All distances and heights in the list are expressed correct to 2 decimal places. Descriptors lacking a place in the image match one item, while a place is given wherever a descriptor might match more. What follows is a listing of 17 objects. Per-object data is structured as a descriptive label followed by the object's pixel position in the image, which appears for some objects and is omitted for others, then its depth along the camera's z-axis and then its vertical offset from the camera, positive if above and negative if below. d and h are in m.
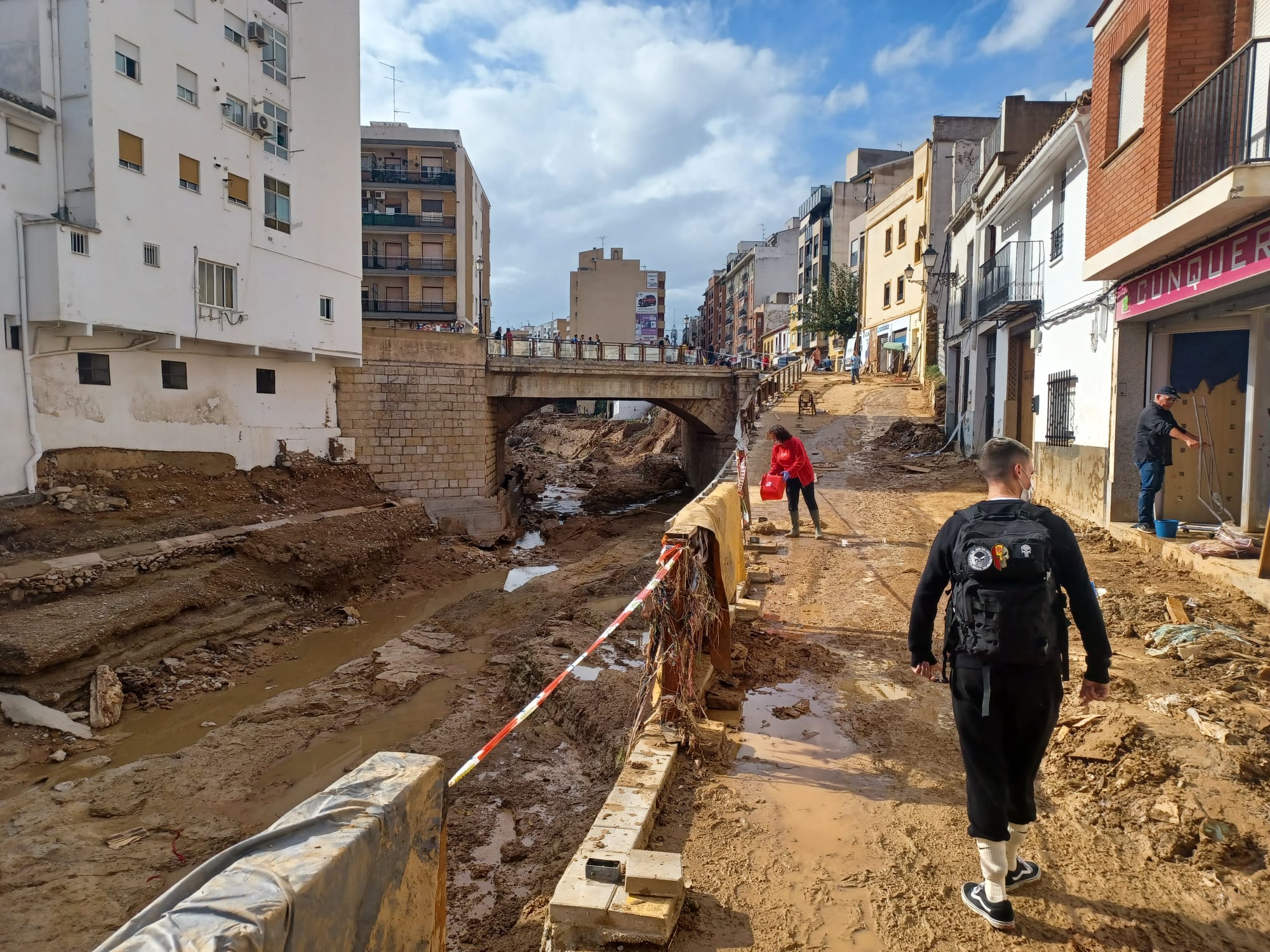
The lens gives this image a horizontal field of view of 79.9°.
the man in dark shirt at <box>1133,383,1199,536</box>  8.12 -0.12
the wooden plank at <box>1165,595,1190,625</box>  6.29 -1.51
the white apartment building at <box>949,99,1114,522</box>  10.70 +1.75
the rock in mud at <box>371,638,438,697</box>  10.69 -3.73
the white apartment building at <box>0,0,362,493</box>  14.12 +4.25
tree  39.47 +6.15
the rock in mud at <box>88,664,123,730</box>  10.20 -3.86
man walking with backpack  2.89 -0.86
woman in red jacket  10.23 -0.57
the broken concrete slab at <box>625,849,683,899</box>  3.07 -1.83
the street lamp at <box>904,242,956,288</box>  19.12 +4.66
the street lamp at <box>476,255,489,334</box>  47.53 +8.10
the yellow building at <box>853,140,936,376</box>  29.27 +6.75
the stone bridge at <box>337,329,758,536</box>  22.23 +0.36
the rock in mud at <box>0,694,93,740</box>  9.74 -3.86
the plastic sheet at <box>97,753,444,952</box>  1.61 -1.10
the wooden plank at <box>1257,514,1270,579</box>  6.54 -1.15
